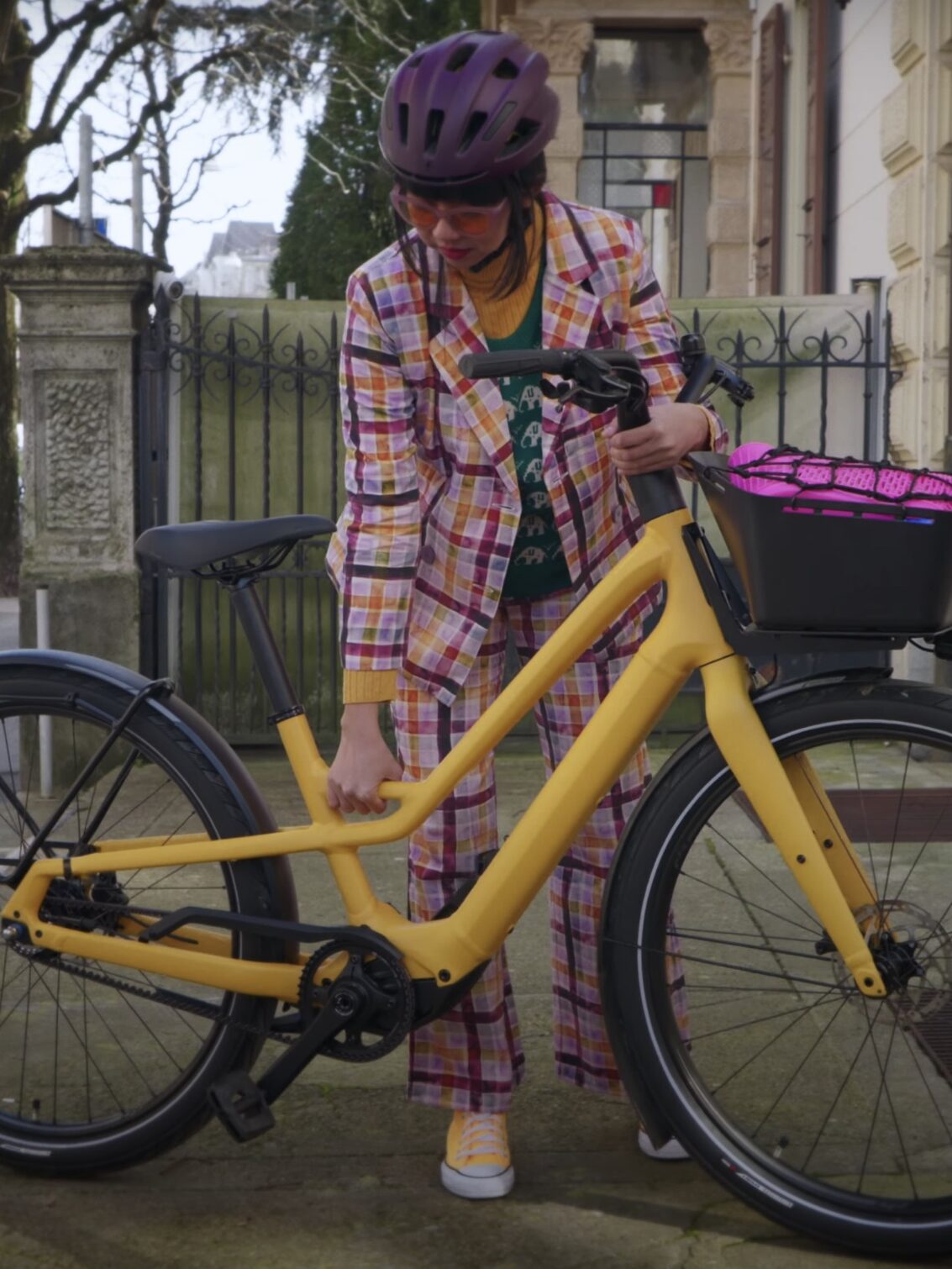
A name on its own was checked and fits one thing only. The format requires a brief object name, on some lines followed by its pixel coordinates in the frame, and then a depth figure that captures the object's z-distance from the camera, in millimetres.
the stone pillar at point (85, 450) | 6641
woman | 2521
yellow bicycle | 2410
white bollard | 3241
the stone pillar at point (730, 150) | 14289
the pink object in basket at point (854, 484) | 2246
